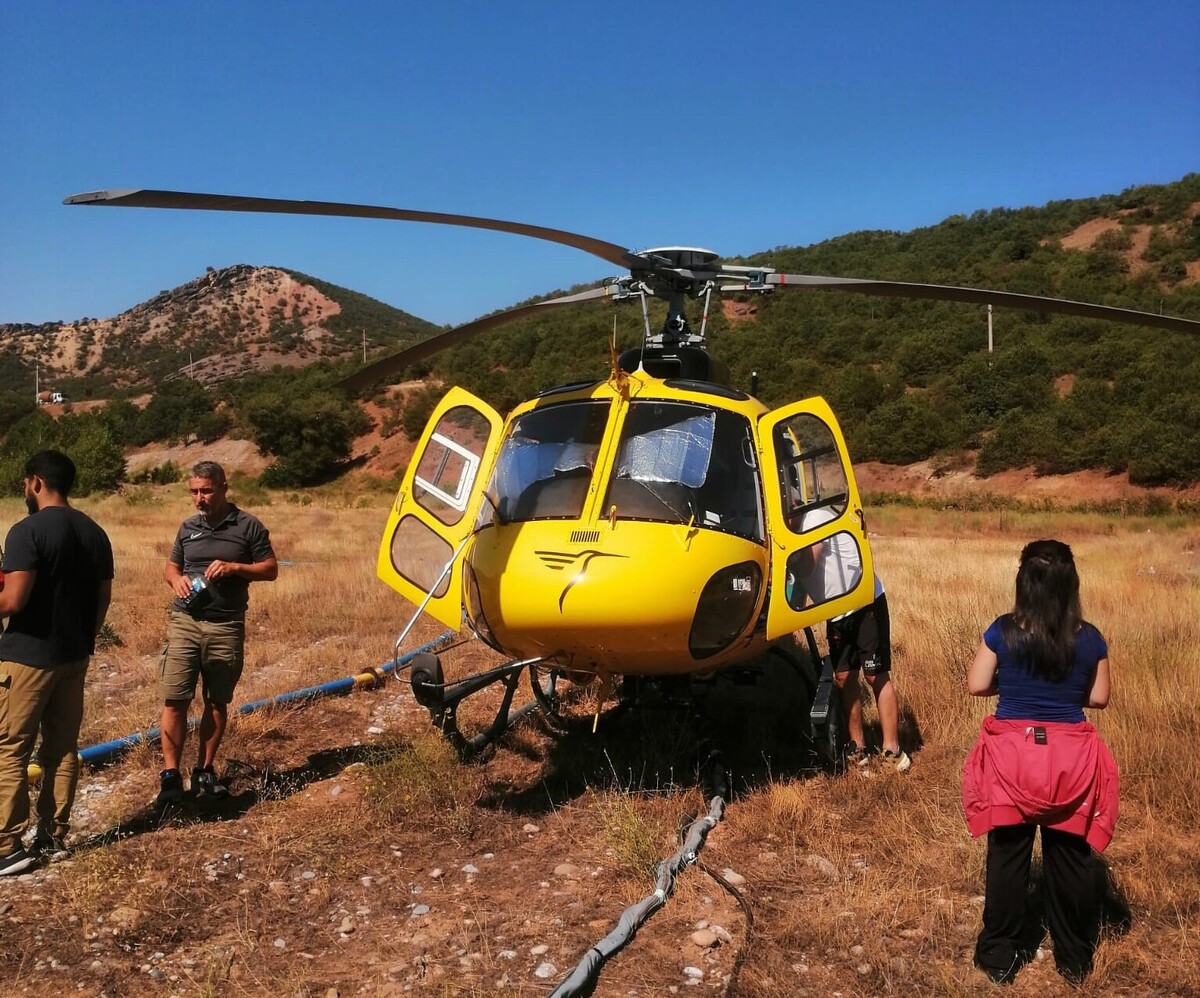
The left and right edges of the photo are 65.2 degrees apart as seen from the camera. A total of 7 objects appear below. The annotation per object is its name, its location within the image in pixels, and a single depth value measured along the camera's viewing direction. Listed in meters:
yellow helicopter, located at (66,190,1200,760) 4.34
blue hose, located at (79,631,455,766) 5.70
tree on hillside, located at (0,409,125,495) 36.81
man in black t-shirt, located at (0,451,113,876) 4.27
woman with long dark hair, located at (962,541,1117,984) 3.33
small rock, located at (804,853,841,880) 4.35
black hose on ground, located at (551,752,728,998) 3.33
